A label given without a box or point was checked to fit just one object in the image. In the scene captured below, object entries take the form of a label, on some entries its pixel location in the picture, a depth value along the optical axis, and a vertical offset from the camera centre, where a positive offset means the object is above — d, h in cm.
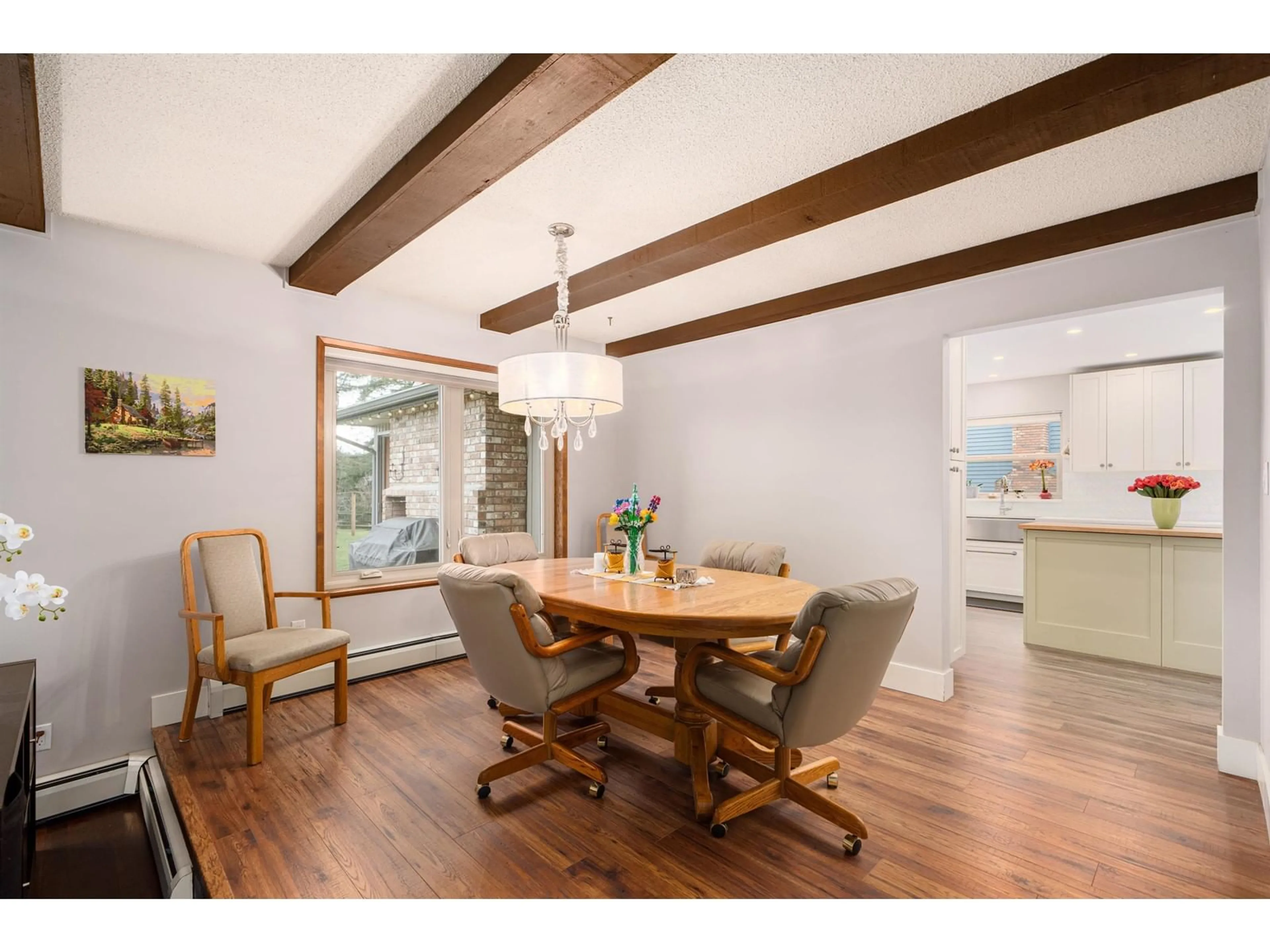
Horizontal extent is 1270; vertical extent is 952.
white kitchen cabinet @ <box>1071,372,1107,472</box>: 552 +45
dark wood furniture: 133 -79
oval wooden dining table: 214 -56
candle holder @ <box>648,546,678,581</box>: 289 -47
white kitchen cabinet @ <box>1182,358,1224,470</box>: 490 +46
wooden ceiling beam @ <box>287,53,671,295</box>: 159 +108
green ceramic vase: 397 -29
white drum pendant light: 273 +42
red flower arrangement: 404 -13
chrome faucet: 634 -23
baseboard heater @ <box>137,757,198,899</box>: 189 -134
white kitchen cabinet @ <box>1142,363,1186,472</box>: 509 +45
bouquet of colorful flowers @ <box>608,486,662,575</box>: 308 -26
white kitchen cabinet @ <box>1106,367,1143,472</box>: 531 +46
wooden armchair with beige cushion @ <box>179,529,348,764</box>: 261 -81
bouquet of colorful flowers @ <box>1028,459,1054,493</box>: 608 +4
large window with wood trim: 379 +6
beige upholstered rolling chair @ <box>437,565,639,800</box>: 217 -73
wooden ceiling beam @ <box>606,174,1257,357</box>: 250 +113
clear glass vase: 309 -42
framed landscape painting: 278 +29
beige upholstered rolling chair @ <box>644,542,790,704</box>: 329 -53
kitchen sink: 595 -61
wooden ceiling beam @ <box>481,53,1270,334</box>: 164 +109
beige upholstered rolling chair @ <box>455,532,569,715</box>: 361 -50
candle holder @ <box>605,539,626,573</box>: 327 -49
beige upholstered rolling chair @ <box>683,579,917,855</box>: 184 -72
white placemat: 279 -56
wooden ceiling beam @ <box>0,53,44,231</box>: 156 +108
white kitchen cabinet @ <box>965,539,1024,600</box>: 591 -102
